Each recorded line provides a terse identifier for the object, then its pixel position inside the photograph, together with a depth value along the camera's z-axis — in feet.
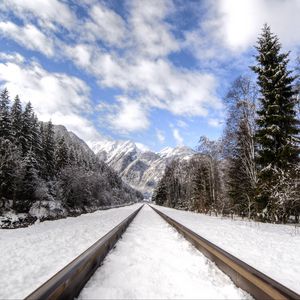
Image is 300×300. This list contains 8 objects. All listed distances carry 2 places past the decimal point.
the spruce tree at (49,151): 199.24
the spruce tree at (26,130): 163.12
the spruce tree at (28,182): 127.10
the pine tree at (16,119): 161.02
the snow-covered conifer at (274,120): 57.34
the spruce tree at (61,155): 220.43
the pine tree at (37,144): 174.70
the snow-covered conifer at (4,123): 142.20
